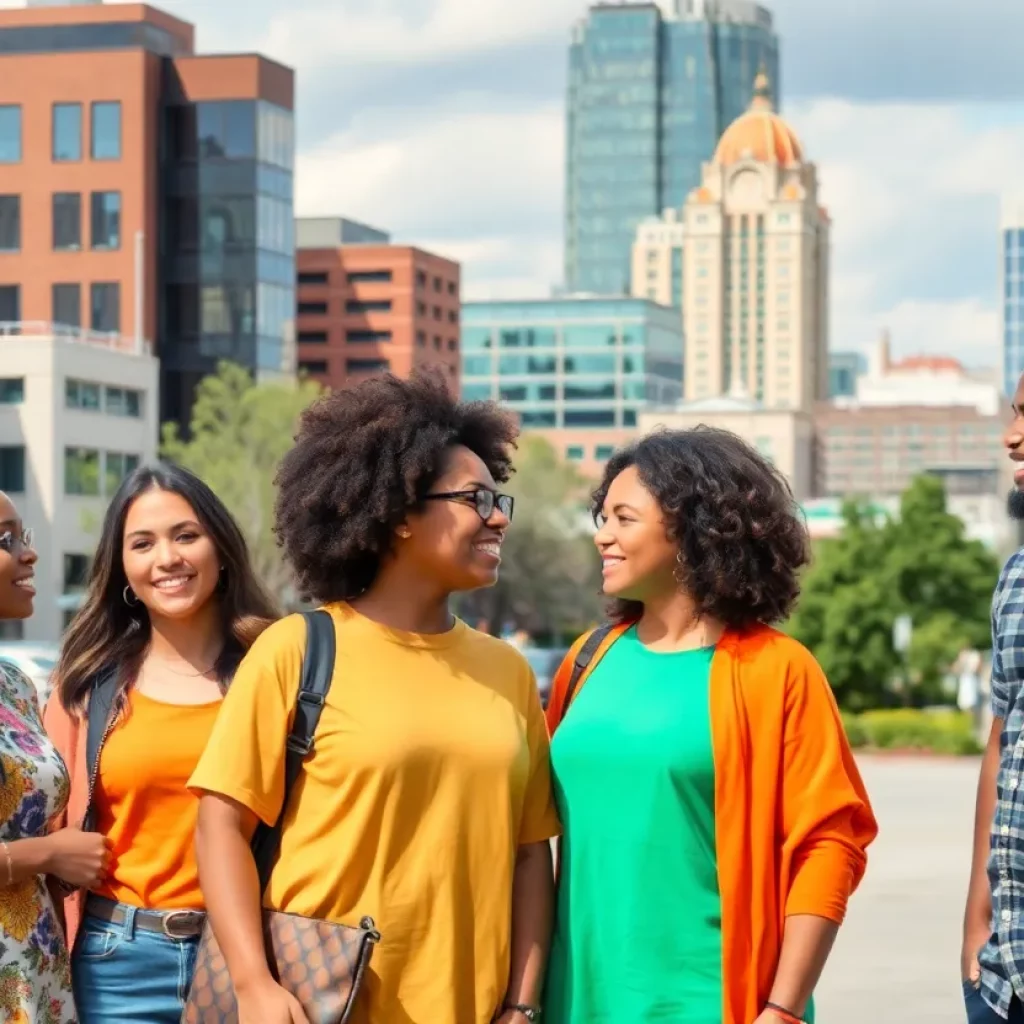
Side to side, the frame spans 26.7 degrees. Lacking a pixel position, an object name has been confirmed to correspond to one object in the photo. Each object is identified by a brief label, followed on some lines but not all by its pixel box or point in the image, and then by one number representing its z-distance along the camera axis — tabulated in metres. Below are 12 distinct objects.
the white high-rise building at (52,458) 66.88
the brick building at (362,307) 133.75
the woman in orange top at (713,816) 4.29
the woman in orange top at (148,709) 4.57
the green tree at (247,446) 63.00
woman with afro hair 4.13
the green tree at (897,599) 38.00
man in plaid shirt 4.45
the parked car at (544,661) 35.03
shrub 31.02
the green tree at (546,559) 85.25
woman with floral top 4.37
